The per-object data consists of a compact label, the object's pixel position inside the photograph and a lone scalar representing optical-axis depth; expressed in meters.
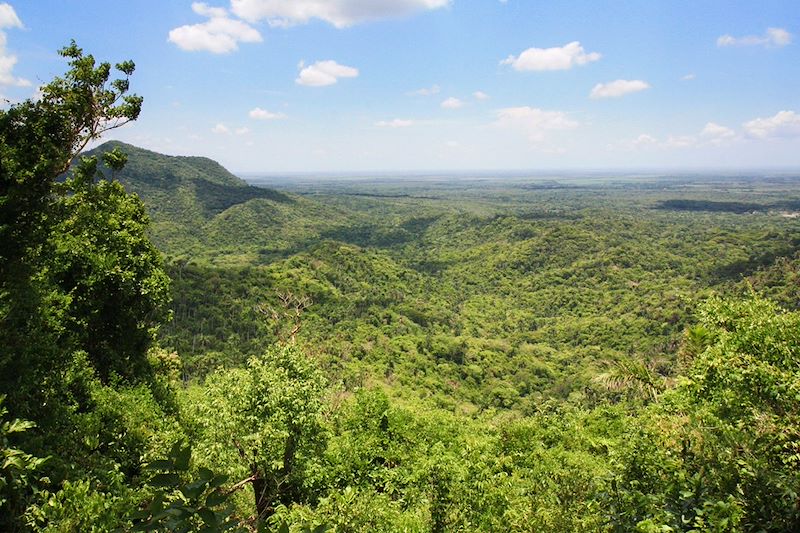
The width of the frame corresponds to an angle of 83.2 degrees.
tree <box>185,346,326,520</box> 15.54
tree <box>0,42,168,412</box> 12.16
